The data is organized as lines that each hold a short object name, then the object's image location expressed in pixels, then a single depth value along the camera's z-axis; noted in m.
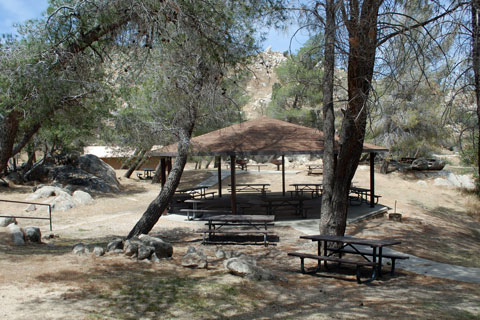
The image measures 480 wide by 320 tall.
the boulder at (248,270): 6.00
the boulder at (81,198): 15.94
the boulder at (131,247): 6.93
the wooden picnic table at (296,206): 11.78
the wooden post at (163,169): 12.89
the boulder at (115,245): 7.20
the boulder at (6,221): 10.27
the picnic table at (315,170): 25.14
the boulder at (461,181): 23.41
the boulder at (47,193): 16.08
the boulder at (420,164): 27.17
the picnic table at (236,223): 9.15
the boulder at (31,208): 13.91
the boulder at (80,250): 6.91
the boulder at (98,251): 6.91
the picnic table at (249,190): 16.53
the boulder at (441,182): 24.13
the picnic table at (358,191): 15.03
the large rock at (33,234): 8.52
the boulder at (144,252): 6.83
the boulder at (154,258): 6.85
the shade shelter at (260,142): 11.59
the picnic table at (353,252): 6.38
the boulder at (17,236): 8.08
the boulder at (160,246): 7.19
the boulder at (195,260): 6.57
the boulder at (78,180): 19.91
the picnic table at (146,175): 27.26
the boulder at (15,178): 20.03
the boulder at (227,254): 7.14
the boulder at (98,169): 21.48
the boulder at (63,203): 14.60
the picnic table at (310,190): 16.32
